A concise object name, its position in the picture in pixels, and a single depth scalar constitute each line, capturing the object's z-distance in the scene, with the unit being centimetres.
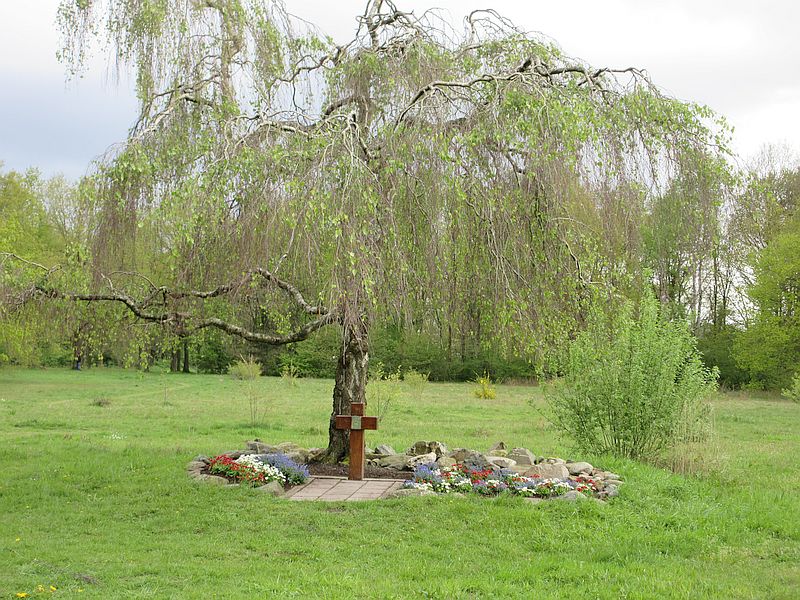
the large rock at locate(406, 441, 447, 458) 952
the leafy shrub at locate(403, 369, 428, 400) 2300
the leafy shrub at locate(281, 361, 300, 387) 2523
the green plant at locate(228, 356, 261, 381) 2523
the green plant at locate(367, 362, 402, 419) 1769
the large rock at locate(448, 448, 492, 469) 841
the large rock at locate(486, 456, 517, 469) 849
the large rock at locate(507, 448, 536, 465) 896
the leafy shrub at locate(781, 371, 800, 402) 1866
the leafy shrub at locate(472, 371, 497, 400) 2339
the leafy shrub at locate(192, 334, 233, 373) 3390
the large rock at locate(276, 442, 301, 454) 975
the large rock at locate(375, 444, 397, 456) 978
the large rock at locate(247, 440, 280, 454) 947
